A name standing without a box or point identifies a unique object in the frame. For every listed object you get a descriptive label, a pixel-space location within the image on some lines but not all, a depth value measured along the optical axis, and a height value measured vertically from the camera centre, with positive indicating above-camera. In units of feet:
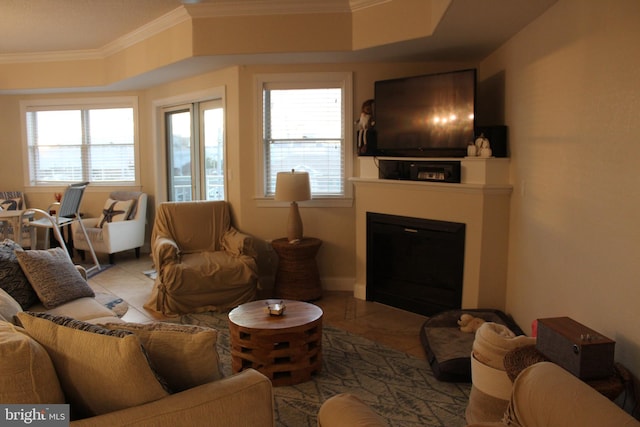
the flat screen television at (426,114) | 12.90 +1.35
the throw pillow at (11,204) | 21.88 -1.73
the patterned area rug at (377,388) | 8.68 -4.25
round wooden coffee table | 9.70 -3.49
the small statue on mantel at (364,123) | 15.21 +1.24
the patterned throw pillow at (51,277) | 10.01 -2.29
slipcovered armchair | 13.98 -2.79
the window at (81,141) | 22.13 +1.04
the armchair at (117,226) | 19.76 -2.48
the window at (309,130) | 16.03 +1.10
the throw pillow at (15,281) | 9.79 -2.27
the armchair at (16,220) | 18.13 -2.05
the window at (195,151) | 18.72 +0.53
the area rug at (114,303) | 11.38 -3.31
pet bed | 9.91 -3.80
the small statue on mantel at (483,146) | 12.45 +0.46
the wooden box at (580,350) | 6.61 -2.46
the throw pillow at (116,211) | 20.52 -1.91
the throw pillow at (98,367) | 4.72 -1.92
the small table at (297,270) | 14.89 -3.14
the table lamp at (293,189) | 14.78 -0.72
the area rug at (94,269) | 18.61 -4.00
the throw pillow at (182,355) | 5.23 -1.96
